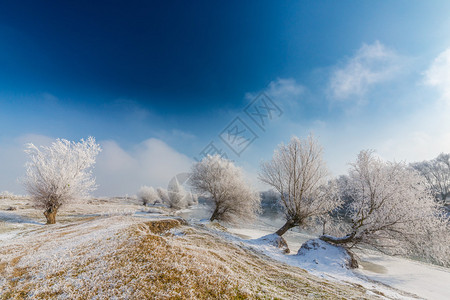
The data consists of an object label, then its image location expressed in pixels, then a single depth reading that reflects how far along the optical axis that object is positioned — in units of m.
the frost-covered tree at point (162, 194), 58.12
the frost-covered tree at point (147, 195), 66.19
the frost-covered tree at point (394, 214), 12.44
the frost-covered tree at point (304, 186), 15.43
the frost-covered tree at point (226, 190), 24.44
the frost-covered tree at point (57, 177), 17.08
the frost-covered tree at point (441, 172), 50.41
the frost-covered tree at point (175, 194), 55.22
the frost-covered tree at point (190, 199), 74.71
